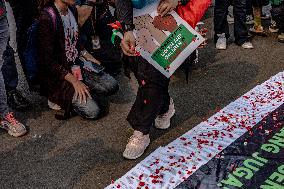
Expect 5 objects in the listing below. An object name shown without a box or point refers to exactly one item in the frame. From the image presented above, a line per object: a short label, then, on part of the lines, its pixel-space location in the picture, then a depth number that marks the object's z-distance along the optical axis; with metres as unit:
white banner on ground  3.37
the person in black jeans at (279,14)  6.17
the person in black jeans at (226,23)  6.05
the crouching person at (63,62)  4.22
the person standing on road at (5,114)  3.92
